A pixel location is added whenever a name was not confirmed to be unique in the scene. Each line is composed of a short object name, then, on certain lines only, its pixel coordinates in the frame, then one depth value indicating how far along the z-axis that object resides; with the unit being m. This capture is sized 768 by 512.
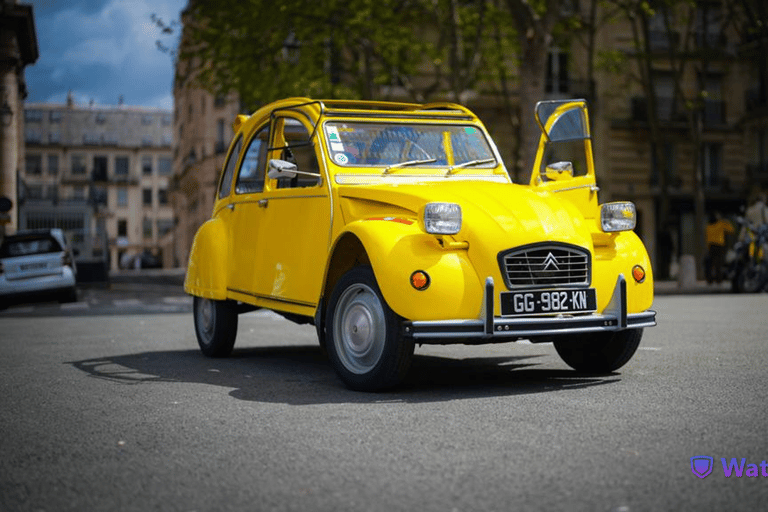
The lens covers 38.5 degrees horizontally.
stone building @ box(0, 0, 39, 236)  38.72
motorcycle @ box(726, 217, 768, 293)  21.28
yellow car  6.58
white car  21.36
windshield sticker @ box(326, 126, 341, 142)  8.14
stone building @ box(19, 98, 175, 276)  118.88
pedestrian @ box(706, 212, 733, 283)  26.00
